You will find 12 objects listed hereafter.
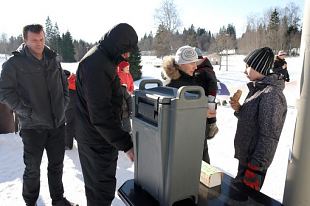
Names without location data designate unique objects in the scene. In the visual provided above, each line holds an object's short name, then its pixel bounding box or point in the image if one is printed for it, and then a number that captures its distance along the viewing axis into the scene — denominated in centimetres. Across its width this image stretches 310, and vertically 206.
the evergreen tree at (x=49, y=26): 6491
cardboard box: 170
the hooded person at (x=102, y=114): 201
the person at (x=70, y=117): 507
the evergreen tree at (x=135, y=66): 2139
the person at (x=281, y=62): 931
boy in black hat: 198
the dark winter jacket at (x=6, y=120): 598
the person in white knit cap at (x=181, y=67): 296
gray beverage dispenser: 137
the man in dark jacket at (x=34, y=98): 292
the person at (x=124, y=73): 538
